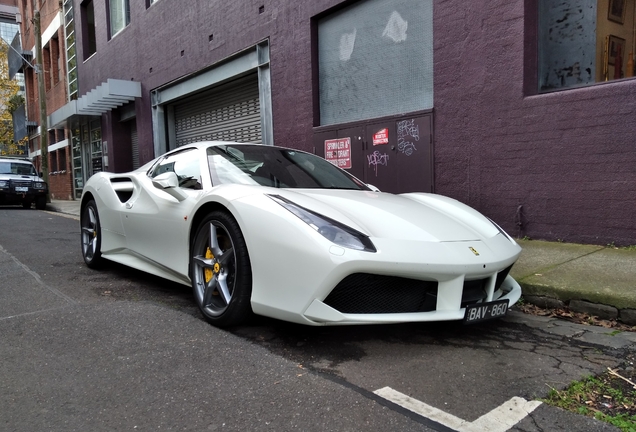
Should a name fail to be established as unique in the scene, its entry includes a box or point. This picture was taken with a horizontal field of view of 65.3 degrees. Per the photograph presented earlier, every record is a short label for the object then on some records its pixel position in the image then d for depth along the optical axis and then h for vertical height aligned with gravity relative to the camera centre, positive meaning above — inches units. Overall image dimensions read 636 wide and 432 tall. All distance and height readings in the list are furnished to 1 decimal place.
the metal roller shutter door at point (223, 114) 446.6 +66.6
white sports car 103.8 -15.7
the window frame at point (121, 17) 662.5 +229.8
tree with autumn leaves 1189.7 +212.4
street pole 803.3 +137.7
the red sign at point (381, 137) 301.0 +24.6
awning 606.5 +109.0
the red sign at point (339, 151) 329.4 +18.0
